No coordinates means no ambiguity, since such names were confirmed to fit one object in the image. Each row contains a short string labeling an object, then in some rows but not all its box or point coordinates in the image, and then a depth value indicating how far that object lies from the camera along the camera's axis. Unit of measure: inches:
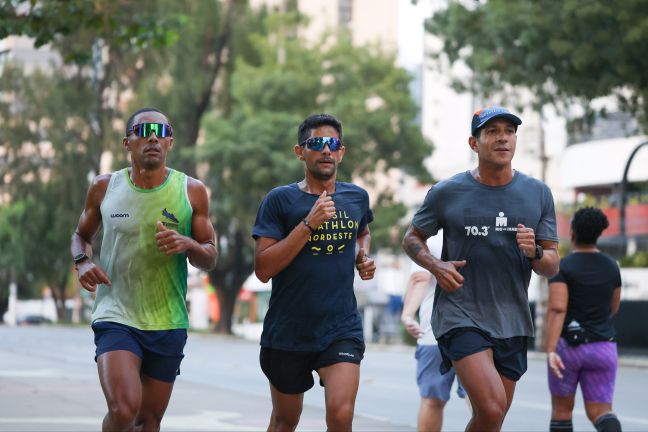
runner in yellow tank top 292.0
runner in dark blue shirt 286.2
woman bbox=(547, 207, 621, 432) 365.1
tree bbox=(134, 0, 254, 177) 1955.0
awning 1787.6
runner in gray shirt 283.4
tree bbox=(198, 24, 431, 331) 1857.8
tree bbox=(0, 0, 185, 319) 2053.4
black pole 1144.7
